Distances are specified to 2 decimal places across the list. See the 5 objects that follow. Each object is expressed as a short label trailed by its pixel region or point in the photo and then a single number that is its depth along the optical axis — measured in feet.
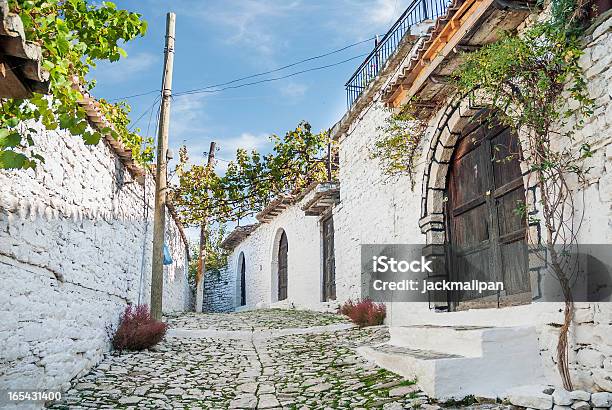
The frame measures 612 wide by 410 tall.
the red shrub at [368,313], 28.09
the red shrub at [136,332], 23.18
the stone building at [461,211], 13.57
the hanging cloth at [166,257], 36.01
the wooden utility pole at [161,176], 29.17
